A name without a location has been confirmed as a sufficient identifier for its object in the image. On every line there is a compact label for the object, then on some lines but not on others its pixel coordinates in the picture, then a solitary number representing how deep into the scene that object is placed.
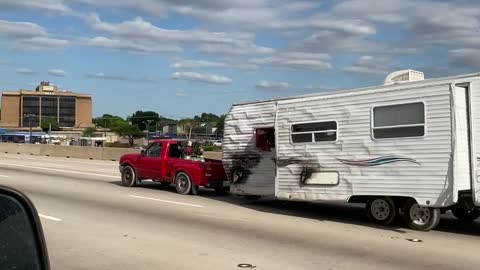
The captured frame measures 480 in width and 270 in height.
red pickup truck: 16.59
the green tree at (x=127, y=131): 143.12
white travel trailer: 10.30
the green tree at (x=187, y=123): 126.50
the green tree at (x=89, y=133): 145.23
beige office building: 167.64
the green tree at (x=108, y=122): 169.30
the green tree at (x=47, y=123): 152.88
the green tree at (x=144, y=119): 174.50
